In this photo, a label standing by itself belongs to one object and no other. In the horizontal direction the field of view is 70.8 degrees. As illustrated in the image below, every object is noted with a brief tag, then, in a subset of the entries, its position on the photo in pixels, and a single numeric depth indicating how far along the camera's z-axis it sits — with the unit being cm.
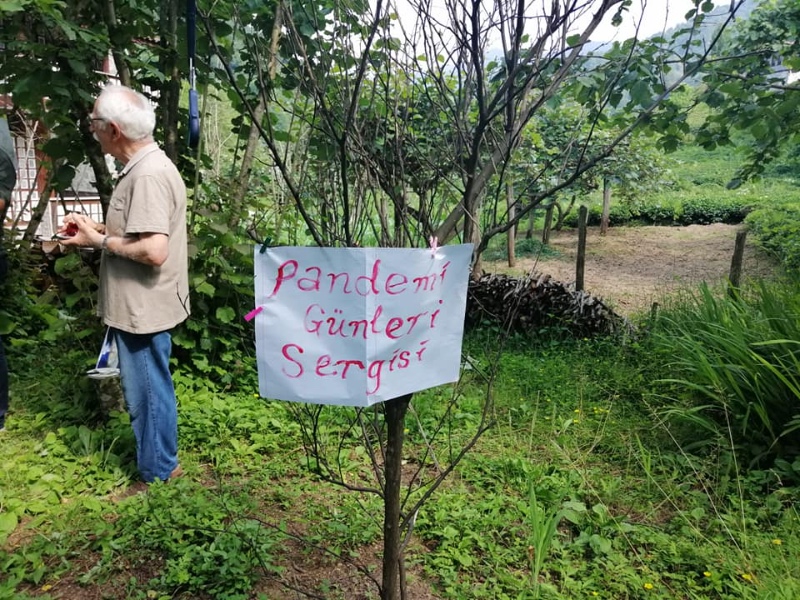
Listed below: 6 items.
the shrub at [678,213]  1482
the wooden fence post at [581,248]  534
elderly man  221
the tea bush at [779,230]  718
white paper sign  121
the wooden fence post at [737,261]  466
